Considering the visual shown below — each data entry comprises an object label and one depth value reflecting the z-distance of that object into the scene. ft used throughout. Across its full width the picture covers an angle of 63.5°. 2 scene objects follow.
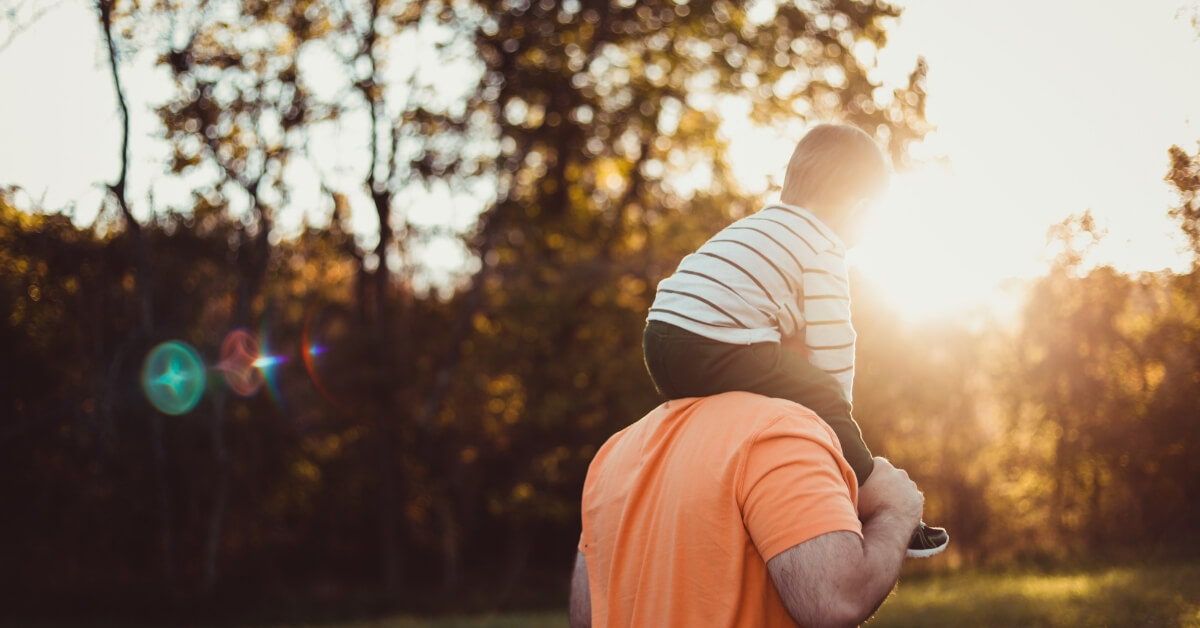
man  5.07
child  6.88
